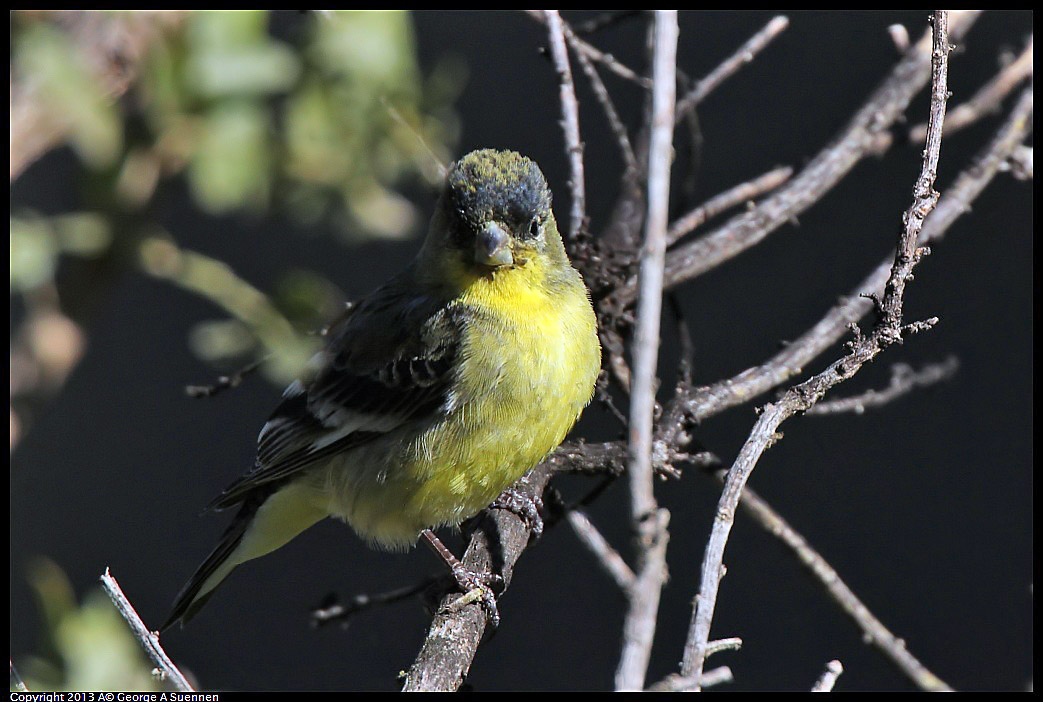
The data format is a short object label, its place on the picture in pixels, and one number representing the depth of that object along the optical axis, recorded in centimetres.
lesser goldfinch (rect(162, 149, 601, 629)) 552
